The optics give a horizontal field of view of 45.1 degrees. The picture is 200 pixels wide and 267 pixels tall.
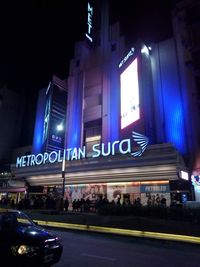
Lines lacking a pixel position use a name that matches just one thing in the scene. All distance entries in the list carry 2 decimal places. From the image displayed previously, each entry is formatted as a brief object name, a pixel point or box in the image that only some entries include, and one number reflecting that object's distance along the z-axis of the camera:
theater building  23.77
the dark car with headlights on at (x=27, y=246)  5.29
